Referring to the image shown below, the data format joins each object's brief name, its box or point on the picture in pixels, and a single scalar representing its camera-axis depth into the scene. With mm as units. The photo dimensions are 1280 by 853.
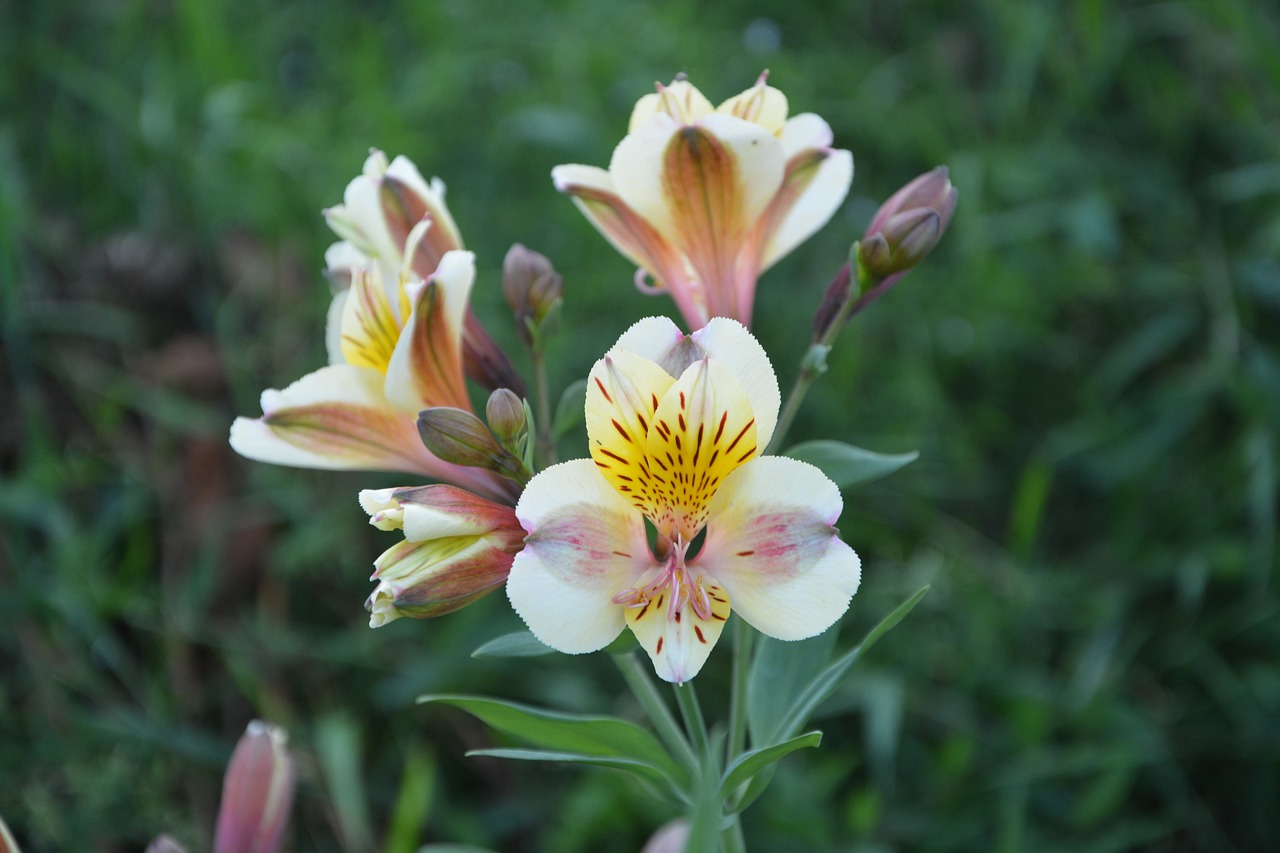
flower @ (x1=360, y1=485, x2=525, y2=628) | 350
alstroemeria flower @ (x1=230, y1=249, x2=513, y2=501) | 372
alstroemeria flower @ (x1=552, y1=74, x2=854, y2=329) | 380
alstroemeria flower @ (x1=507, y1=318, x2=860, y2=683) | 347
